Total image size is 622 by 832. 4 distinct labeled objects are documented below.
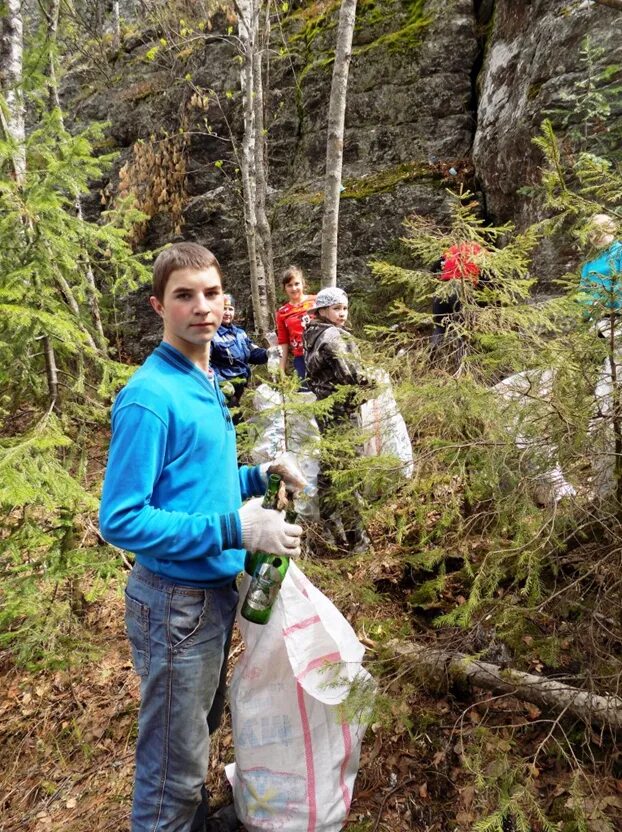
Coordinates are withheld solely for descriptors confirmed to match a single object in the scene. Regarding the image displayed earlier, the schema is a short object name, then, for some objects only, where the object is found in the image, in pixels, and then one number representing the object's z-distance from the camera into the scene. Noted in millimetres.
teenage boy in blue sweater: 1608
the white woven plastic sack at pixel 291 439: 3055
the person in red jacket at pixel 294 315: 5227
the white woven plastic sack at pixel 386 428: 2830
